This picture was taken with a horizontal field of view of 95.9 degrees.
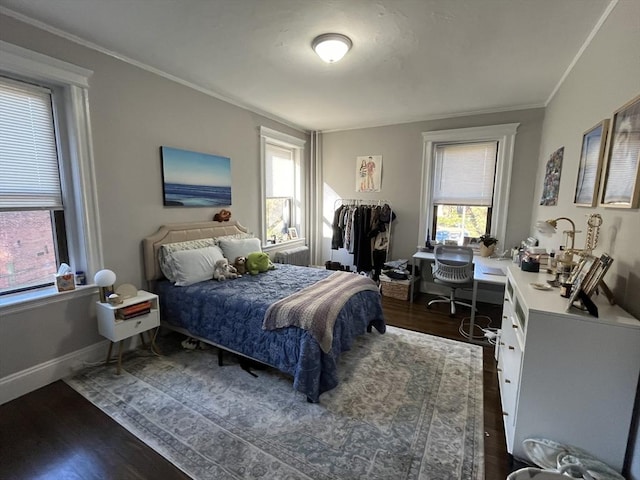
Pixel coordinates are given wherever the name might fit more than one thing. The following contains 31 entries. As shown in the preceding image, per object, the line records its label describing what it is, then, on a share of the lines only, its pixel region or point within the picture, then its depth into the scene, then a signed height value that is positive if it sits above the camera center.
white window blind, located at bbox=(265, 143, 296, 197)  4.44 +0.47
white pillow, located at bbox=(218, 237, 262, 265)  3.29 -0.54
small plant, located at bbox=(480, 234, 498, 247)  3.90 -0.49
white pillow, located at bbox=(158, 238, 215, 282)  2.80 -0.55
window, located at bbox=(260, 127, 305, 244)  4.28 +0.25
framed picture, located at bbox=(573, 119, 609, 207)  1.69 +0.26
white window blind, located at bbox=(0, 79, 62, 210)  2.01 +0.35
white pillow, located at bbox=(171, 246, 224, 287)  2.78 -0.65
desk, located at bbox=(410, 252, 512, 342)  2.79 -0.72
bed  2.06 -0.94
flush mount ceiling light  2.09 +1.15
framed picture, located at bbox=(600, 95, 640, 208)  1.33 +0.23
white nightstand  2.27 -0.98
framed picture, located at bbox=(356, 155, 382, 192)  4.67 +0.47
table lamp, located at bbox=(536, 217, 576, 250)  1.84 -0.15
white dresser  1.26 -0.79
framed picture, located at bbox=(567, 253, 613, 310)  1.31 -0.33
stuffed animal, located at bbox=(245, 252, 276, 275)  3.20 -0.69
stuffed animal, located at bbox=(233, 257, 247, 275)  3.16 -0.71
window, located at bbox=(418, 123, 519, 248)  3.88 +0.31
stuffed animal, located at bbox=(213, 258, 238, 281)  2.92 -0.72
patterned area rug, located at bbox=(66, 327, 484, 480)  1.57 -1.42
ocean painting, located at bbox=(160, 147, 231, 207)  2.96 +0.23
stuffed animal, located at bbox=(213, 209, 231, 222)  3.51 -0.19
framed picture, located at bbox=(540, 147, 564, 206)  2.64 +0.25
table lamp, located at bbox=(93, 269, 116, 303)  2.31 -0.66
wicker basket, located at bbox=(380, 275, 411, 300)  4.13 -1.23
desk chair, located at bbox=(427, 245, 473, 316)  3.43 -0.77
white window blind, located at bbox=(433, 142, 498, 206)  4.02 +0.43
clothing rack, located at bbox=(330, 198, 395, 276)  4.59 -0.04
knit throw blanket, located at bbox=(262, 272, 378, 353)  2.03 -0.81
